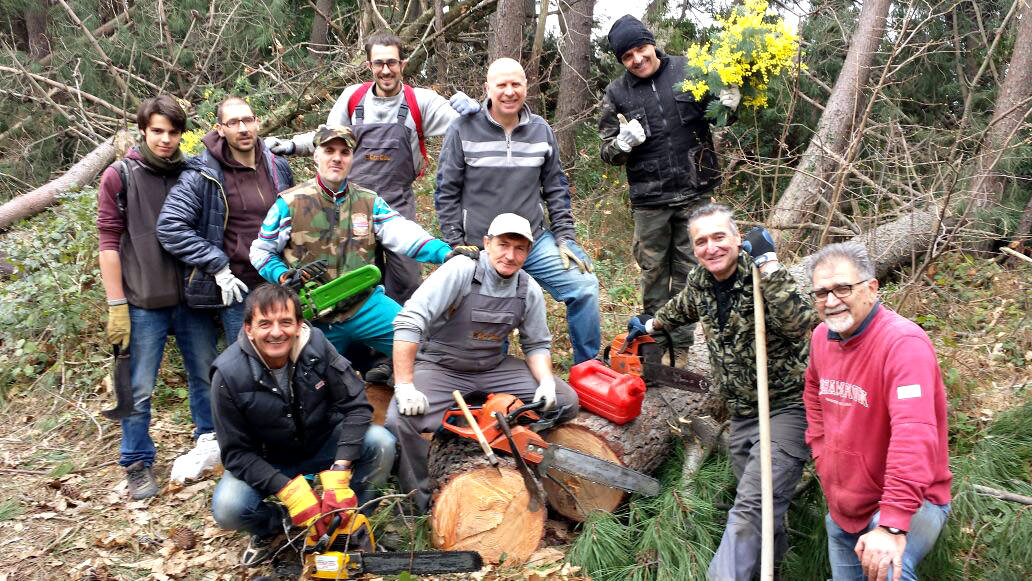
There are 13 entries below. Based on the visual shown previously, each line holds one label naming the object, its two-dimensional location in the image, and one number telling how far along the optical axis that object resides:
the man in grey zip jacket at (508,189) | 4.71
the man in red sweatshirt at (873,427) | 2.62
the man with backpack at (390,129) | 4.95
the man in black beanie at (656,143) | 4.95
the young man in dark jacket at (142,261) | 4.27
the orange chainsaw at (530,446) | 3.76
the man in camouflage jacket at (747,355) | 3.42
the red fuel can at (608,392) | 4.11
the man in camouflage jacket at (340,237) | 4.33
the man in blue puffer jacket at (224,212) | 4.27
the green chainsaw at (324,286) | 4.21
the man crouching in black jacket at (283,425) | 3.59
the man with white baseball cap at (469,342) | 3.96
